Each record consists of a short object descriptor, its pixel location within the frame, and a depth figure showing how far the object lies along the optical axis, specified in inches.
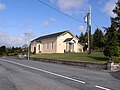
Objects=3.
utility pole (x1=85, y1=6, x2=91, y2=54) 675.2
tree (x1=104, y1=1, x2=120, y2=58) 432.6
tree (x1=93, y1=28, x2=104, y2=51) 1282.0
